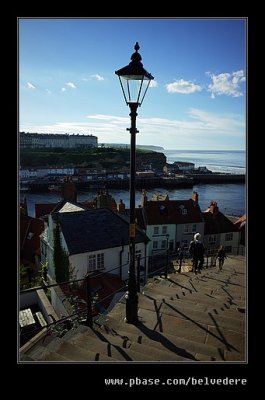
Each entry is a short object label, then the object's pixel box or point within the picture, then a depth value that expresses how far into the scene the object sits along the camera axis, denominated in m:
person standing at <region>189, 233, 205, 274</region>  9.99
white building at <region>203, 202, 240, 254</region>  32.75
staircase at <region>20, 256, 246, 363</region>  3.88
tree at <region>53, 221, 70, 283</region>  17.67
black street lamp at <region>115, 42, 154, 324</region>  4.53
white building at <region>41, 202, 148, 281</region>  18.22
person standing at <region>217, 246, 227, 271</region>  12.66
